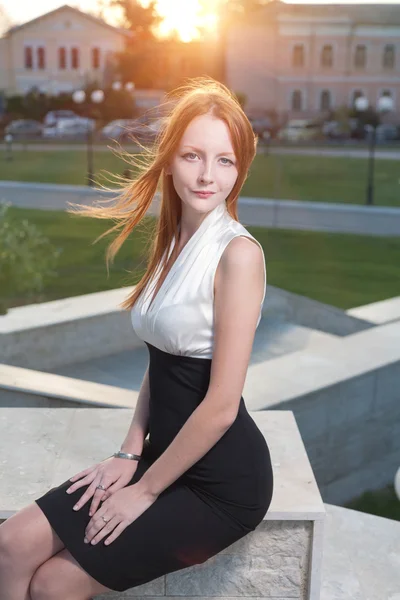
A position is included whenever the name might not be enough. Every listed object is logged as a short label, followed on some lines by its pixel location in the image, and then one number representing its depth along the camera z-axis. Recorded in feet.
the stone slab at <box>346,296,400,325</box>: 19.86
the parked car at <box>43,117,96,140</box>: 134.41
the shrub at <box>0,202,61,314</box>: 26.37
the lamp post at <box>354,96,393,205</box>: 56.24
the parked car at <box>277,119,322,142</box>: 138.62
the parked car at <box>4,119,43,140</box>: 134.41
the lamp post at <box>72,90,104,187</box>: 69.52
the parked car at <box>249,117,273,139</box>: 141.79
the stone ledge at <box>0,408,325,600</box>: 7.72
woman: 6.81
